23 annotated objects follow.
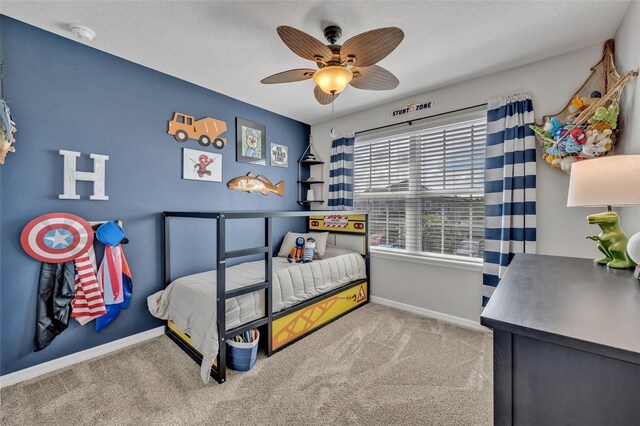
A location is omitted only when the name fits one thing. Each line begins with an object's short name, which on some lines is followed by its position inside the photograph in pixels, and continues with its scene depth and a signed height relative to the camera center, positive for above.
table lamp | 1.11 +0.10
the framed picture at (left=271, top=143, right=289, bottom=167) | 3.43 +0.76
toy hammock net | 1.65 +0.61
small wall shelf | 3.75 +0.56
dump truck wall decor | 2.51 +0.83
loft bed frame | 1.77 -0.82
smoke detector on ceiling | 1.79 +1.23
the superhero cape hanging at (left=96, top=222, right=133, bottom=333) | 2.05 -0.46
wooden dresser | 0.56 -0.33
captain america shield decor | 1.78 -0.17
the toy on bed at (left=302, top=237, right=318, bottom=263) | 2.81 -0.40
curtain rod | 2.51 +1.00
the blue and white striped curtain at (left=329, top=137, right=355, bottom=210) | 3.43 +0.52
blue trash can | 1.86 -0.99
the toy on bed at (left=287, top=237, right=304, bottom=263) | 2.86 -0.43
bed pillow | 3.17 -0.35
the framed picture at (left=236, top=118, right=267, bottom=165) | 3.02 +0.84
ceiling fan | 1.38 +0.90
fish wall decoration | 3.02 +0.34
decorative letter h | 1.92 +0.28
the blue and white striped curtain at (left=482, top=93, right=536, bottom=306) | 2.17 +0.24
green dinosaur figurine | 1.23 -0.12
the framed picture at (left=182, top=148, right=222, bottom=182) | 2.59 +0.48
